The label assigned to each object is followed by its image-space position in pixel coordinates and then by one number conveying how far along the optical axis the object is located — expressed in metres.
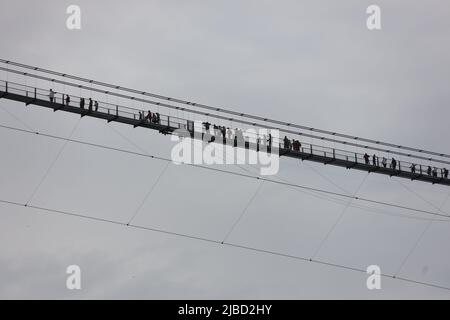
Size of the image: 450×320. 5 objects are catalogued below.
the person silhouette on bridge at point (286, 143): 136.12
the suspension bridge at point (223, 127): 126.69
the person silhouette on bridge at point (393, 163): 143.25
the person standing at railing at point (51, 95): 125.50
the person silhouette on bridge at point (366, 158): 141.12
